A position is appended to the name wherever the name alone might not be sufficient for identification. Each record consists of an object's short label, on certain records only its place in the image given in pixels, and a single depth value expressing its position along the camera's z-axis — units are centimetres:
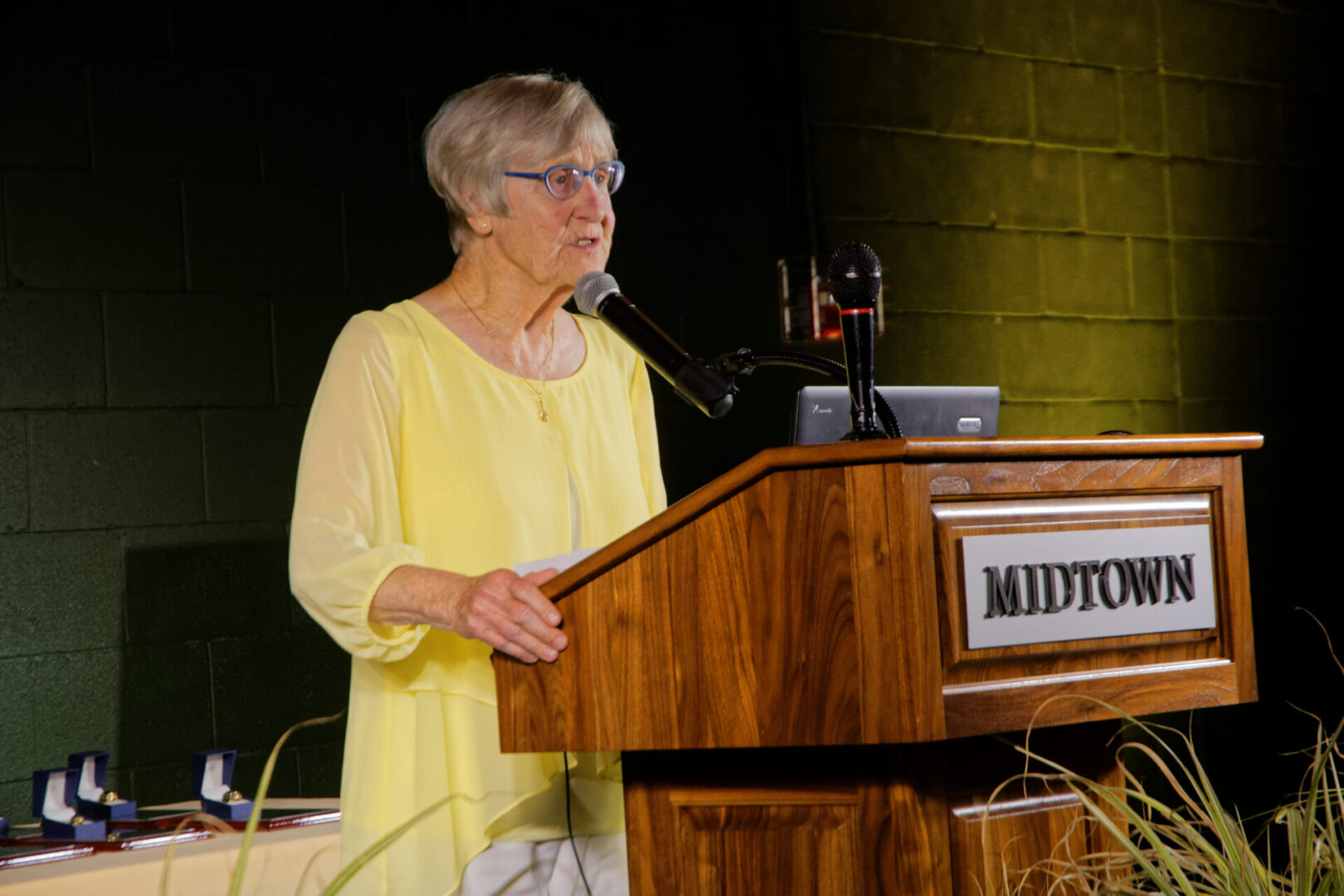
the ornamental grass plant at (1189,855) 377
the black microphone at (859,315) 402
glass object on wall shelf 597
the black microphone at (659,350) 417
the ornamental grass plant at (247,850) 348
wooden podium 386
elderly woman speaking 427
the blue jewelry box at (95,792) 492
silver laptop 422
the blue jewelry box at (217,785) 502
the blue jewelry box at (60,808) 486
